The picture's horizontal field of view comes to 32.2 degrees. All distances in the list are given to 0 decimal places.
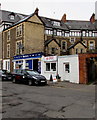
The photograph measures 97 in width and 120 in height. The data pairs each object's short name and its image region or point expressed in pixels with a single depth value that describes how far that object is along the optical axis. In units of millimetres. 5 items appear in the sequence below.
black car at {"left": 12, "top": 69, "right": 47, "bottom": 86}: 16844
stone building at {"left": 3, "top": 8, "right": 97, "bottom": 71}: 30750
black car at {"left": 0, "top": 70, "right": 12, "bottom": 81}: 22192
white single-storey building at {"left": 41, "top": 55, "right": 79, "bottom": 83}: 18891
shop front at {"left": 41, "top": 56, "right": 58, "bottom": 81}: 21236
